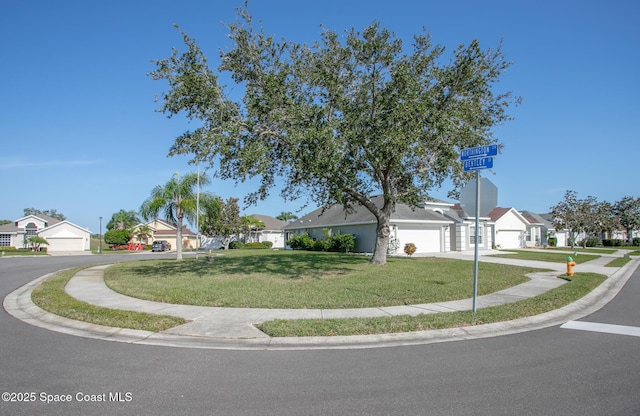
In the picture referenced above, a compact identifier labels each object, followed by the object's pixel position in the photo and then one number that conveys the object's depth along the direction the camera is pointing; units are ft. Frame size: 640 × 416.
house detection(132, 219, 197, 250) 195.55
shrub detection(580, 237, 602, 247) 179.11
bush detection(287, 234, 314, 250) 117.11
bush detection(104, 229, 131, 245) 190.90
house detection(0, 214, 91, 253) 162.81
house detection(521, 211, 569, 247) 165.68
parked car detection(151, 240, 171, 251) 160.27
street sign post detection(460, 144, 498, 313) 25.78
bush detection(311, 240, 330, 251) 106.02
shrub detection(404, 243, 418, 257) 83.25
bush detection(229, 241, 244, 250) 160.25
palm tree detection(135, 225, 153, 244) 188.34
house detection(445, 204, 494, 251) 106.32
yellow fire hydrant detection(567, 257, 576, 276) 48.60
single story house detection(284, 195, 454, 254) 94.79
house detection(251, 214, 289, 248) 182.70
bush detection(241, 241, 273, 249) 159.18
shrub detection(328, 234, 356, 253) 99.40
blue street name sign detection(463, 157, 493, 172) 25.99
